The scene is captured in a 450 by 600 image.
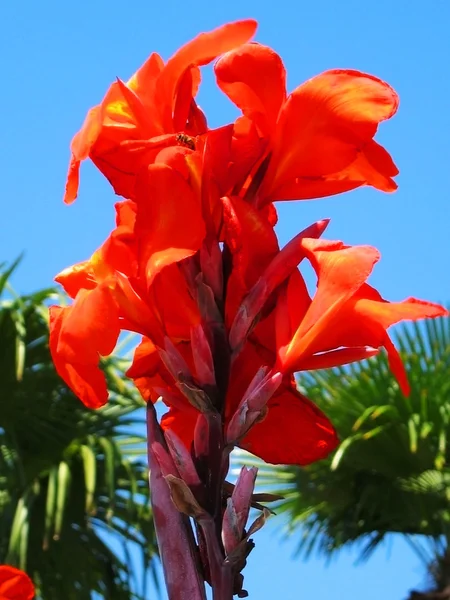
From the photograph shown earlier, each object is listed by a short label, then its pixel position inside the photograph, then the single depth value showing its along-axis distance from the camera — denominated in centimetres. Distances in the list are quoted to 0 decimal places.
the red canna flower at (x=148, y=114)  85
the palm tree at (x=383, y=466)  461
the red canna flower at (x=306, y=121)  83
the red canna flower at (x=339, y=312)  79
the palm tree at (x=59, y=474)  413
